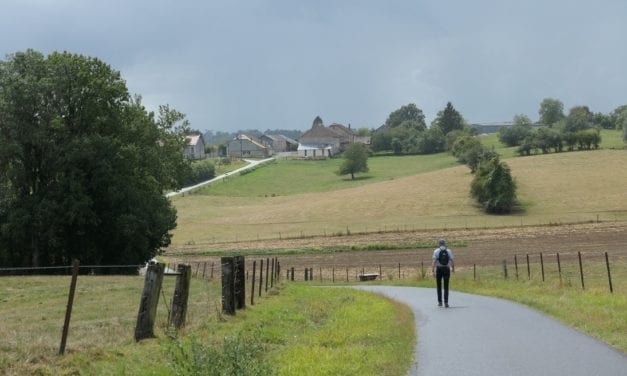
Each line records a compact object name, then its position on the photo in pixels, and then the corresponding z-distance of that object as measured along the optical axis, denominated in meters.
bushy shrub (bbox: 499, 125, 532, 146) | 178.62
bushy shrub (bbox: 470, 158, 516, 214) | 100.50
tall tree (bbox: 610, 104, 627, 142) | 151.50
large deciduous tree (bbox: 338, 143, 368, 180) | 156.38
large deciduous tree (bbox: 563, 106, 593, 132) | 166.50
